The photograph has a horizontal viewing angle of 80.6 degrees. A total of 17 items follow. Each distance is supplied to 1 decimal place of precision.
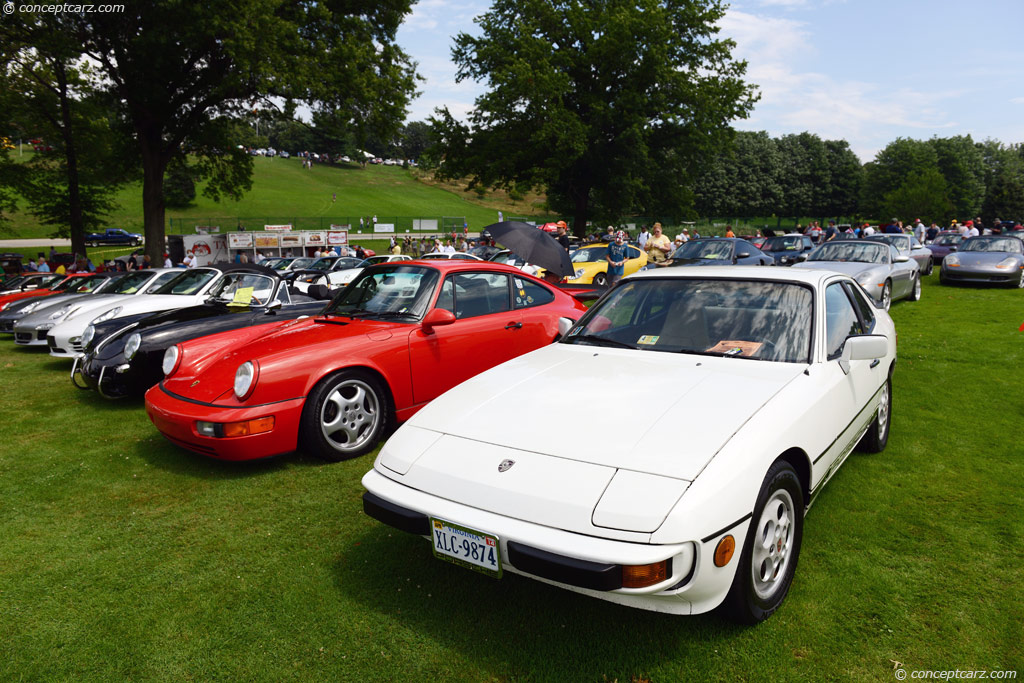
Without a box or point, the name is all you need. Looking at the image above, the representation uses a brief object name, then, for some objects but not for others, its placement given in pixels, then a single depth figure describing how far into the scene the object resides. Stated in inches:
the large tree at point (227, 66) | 669.9
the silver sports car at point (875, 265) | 423.5
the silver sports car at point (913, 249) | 593.3
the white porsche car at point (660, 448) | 83.3
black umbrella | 348.5
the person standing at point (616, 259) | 506.9
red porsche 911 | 164.4
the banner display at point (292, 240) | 1307.8
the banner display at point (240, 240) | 1215.4
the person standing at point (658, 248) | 493.7
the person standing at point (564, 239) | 633.9
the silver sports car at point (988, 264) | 551.2
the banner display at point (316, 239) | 1343.5
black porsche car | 239.5
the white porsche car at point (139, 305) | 319.9
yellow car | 537.0
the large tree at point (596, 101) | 1170.6
